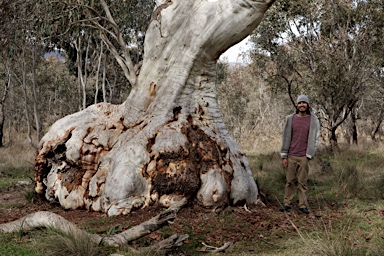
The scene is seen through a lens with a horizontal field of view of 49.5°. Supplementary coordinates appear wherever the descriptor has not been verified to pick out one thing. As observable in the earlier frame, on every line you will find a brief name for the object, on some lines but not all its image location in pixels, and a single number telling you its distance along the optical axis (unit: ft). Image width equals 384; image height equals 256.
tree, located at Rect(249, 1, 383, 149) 48.98
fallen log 13.56
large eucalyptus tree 19.58
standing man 21.09
